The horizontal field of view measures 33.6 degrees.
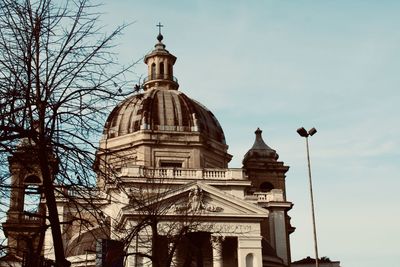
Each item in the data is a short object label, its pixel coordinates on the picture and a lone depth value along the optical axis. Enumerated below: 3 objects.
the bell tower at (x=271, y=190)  52.12
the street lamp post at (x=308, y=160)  31.05
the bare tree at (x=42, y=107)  11.19
